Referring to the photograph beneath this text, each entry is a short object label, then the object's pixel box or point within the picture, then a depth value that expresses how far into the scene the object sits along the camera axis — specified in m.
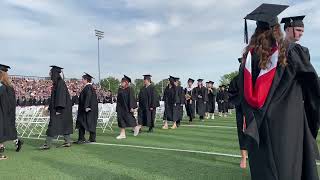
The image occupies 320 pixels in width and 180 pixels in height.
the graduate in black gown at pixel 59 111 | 5.60
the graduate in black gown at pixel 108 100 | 18.53
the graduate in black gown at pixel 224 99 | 13.85
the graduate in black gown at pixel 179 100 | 9.22
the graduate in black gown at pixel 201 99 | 11.57
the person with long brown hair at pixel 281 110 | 1.91
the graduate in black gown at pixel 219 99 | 13.96
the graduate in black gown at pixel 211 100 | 12.49
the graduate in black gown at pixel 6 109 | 5.03
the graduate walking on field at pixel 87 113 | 6.23
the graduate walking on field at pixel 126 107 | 7.02
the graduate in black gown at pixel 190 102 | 10.95
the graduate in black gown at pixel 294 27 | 2.55
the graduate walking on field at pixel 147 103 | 8.03
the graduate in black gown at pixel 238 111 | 2.96
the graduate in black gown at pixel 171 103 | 8.99
